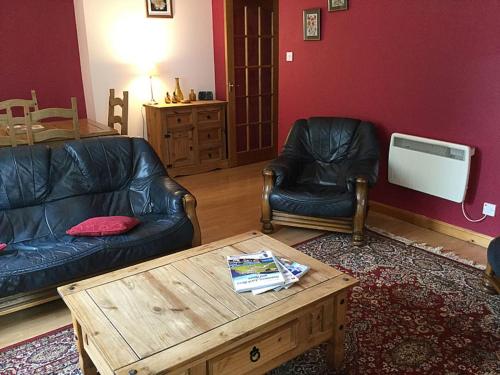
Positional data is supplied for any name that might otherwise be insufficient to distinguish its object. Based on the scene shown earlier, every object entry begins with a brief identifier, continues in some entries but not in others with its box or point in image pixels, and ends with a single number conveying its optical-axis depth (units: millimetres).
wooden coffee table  1593
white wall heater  3299
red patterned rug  2137
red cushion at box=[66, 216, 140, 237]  2633
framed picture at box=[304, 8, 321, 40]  4172
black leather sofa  2424
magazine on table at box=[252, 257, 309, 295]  1933
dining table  3707
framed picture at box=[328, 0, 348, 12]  3938
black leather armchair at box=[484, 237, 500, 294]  2453
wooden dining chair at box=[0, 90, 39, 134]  3355
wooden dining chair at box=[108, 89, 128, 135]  4371
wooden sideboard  5031
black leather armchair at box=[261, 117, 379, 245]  3336
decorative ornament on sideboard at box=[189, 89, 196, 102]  5371
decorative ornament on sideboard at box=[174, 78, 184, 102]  5250
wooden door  5371
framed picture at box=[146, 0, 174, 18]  4996
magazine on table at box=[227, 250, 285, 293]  1938
